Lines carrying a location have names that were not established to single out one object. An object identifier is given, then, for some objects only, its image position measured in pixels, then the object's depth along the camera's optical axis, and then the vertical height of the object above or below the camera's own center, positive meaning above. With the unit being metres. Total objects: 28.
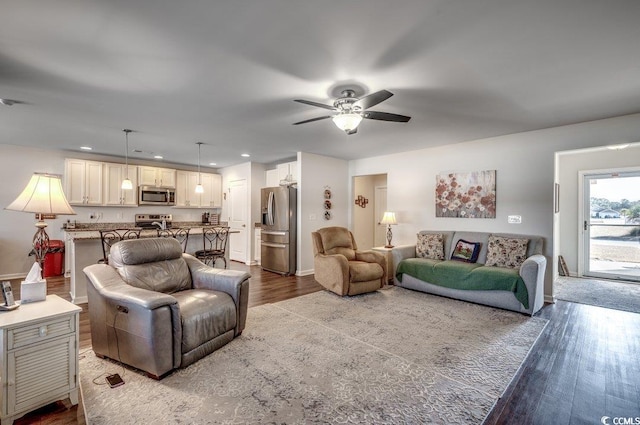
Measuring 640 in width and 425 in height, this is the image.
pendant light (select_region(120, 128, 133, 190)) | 4.60 +1.00
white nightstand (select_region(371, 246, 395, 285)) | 5.18 -0.92
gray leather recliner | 2.21 -0.80
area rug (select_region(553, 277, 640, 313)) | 4.09 -1.29
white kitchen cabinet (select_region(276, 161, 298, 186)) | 6.45 +0.95
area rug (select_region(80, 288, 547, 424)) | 1.89 -1.30
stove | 6.81 -0.19
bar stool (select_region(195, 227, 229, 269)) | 4.70 -0.59
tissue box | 2.15 -0.60
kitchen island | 3.98 -0.61
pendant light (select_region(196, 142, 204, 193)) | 5.76 +0.46
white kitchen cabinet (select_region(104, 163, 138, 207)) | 6.27 +0.59
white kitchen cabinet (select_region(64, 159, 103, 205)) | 5.85 +0.63
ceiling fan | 2.87 +1.00
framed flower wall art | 4.80 +0.30
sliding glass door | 5.32 -0.26
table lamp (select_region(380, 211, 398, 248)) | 5.44 -0.13
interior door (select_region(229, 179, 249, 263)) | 7.45 -0.13
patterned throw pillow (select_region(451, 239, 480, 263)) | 4.59 -0.64
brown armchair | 4.34 -0.83
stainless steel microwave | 6.66 +0.40
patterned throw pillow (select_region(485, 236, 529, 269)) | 4.14 -0.59
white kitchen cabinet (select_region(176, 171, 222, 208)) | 7.36 +0.57
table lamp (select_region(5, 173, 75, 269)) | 2.15 +0.08
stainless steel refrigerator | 5.91 -0.35
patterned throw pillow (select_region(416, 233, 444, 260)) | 4.93 -0.60
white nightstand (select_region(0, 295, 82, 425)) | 1.76 -0.93
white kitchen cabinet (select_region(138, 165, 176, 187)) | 6.70 +0.85
